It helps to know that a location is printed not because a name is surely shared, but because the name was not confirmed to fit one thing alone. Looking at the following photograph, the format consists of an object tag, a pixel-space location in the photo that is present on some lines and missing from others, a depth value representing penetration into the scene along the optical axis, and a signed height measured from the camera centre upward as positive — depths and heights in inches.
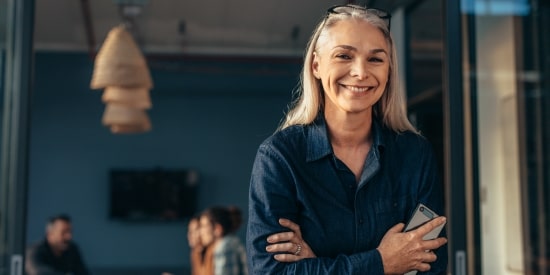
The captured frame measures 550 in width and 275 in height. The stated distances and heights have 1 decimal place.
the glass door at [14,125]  128.9 +10.4
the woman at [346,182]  47.7 +0.3
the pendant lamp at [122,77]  173.8 +24.5
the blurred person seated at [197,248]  194.9 -15.7
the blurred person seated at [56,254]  224.4 -19.6
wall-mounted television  374.3 -3.5
